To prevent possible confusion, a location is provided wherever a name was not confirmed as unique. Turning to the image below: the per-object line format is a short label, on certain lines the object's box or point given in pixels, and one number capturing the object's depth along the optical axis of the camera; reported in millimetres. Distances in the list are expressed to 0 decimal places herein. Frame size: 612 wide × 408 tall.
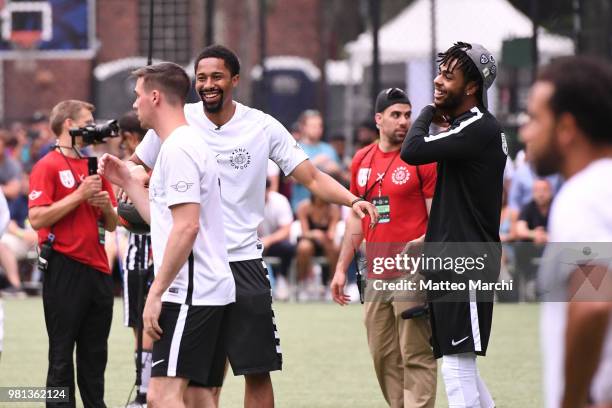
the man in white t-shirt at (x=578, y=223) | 6305
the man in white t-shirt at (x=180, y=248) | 10766
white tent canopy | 39656
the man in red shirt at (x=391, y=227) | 15039
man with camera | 14875
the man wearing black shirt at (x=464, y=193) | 12281
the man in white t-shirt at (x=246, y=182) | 12719
